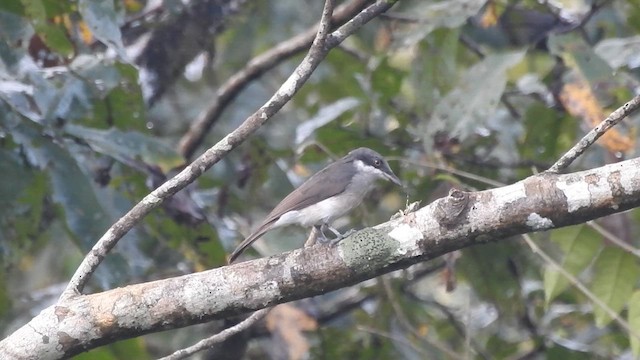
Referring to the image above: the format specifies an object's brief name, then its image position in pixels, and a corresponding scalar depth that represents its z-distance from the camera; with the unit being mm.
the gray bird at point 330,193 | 10672
